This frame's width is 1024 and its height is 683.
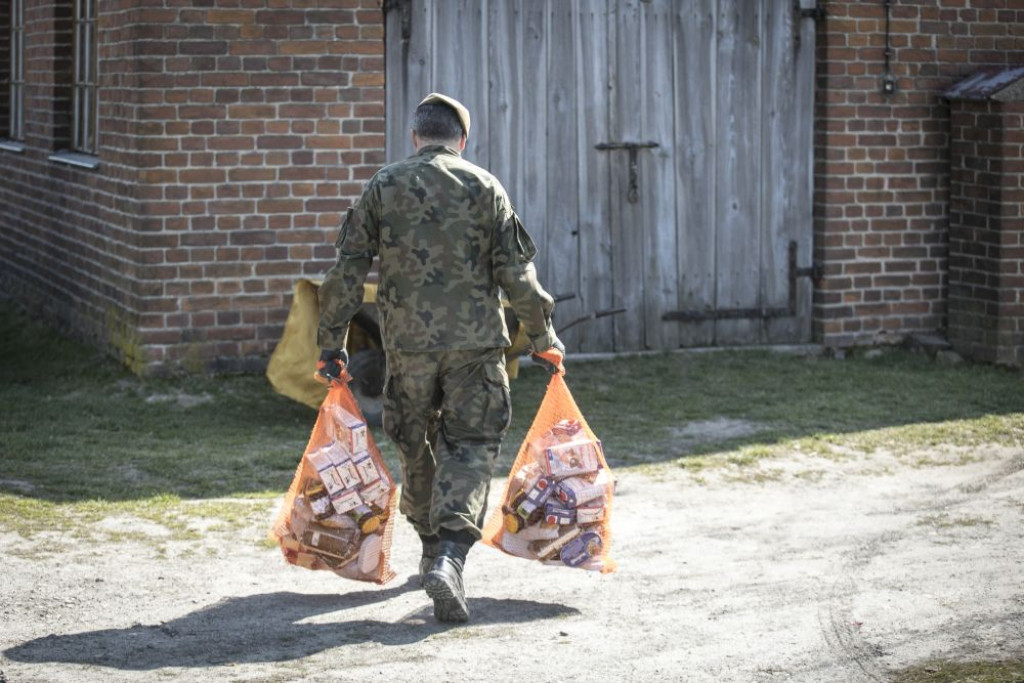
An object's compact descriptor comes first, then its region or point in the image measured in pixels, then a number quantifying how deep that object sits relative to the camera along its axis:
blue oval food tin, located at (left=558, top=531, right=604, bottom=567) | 5.88
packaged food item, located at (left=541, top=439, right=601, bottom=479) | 5.91
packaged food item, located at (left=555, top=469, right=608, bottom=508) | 5.89
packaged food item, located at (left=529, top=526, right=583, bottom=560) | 5.88
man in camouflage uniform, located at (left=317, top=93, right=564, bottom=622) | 5.63
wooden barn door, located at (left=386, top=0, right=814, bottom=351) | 9.96
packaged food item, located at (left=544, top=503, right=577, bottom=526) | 5.87
